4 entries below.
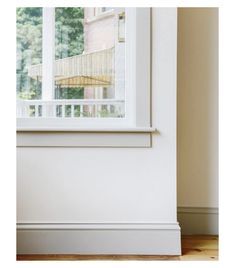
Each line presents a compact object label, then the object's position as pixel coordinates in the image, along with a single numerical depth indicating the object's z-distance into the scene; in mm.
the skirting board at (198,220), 2291
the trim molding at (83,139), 1958
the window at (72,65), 2068
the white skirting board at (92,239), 1942
